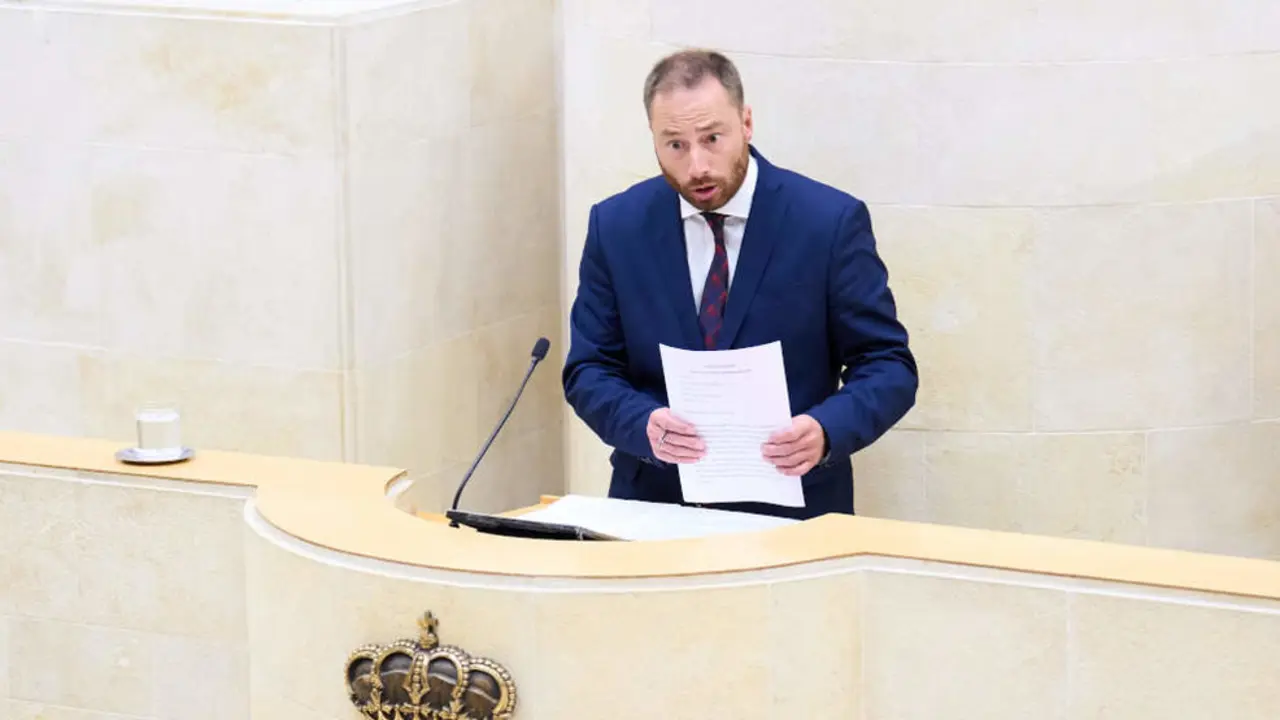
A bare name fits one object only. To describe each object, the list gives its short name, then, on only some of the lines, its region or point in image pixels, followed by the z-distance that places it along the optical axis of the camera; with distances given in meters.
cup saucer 10.91
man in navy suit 11.05
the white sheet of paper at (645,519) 10.27
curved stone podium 9.12
